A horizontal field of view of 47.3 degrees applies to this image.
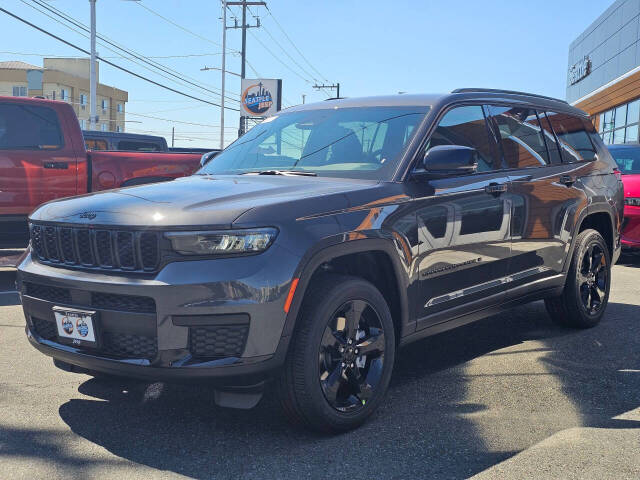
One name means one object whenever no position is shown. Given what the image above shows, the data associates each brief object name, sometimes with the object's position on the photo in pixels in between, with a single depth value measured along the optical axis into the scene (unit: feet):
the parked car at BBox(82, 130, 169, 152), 41.42
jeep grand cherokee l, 10.48
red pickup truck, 25.72
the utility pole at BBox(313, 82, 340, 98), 255.91
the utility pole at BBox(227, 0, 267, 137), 157.79
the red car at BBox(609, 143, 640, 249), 30.83
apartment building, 250.78
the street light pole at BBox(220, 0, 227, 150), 162.09
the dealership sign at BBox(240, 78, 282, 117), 165.27
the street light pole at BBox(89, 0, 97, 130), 109.70
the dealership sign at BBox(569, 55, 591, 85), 153.17
